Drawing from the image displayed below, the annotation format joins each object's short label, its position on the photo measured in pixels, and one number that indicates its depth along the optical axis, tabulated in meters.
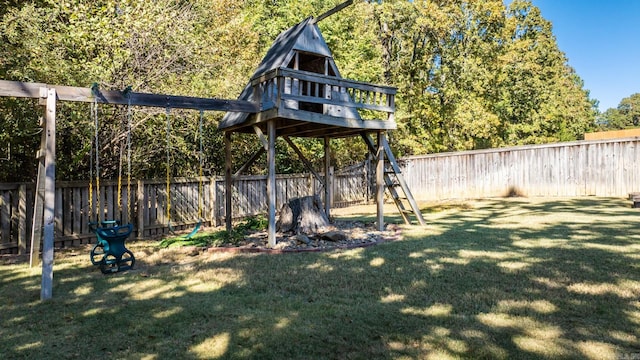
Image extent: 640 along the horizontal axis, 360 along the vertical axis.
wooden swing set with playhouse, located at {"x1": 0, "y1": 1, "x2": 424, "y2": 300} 5.94
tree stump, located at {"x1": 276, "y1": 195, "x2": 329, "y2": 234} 9.86
